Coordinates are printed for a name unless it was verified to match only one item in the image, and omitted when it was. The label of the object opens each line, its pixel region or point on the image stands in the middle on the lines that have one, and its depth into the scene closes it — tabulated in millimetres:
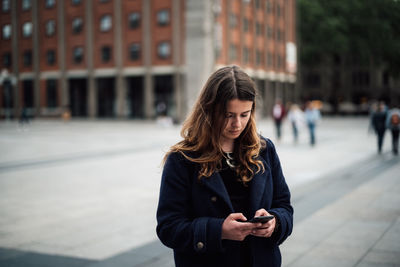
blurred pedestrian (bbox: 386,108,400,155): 13766
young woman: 1994
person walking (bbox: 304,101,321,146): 17062
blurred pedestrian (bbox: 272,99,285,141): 19047
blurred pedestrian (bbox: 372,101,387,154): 14250
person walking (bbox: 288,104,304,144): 18375
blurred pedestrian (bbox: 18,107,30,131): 28109
